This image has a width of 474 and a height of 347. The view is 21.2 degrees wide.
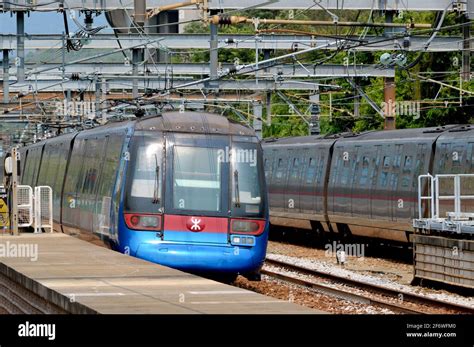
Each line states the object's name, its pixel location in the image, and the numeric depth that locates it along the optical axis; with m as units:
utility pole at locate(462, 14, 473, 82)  30.40
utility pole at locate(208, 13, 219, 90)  27.83
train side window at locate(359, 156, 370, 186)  29.80
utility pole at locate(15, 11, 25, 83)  30.50
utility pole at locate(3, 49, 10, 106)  33.44
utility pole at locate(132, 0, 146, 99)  25.38
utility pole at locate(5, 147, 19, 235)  20.36
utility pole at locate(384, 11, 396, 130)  34.33
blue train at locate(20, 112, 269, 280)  18.06
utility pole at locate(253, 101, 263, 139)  40.89
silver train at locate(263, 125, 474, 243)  26.17
